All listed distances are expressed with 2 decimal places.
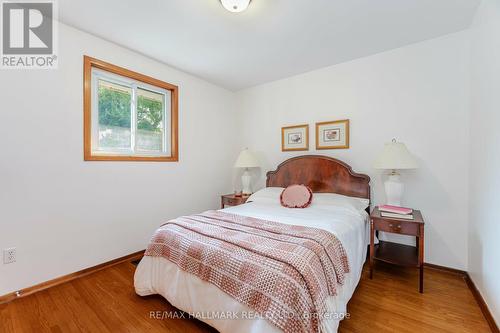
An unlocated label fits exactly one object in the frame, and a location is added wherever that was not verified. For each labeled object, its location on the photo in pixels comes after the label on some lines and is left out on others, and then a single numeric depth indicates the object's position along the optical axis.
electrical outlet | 1.71
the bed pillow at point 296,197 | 2.34
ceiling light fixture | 1.65
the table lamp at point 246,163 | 3.14
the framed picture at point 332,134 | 2.72
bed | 1.22
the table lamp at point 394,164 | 2.01
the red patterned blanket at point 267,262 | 1.03
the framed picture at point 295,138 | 3.05
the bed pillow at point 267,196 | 2.66
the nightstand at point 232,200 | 3.06
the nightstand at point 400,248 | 1.82
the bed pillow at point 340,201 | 2.23
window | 2.23
